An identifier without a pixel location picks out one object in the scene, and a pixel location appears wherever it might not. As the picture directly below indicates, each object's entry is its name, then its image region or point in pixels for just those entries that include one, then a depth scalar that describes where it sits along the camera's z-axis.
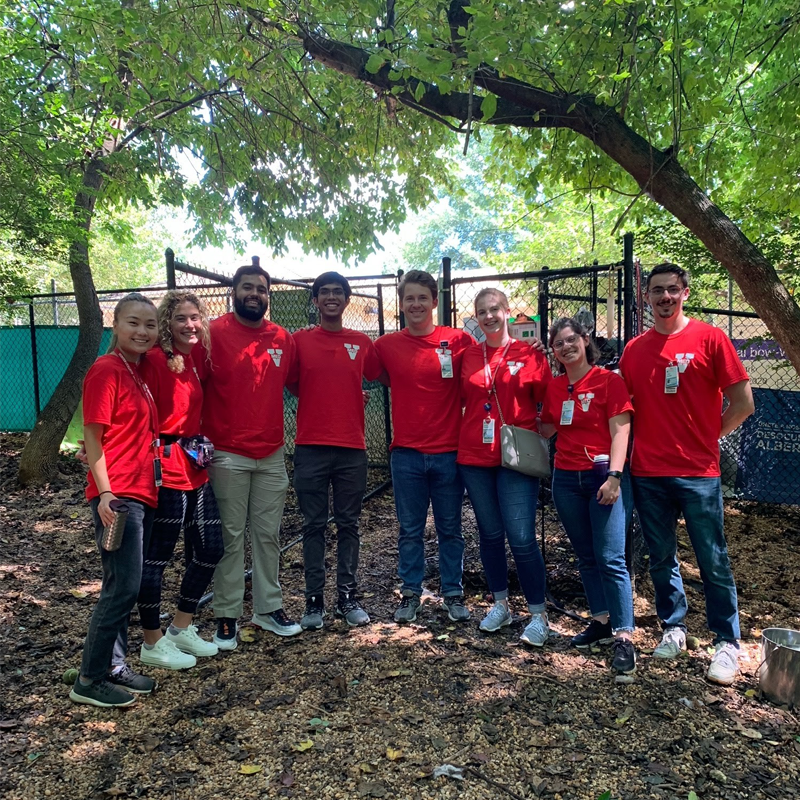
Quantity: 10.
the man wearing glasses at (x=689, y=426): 3.22
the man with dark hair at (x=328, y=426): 3.68
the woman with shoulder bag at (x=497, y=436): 3.52
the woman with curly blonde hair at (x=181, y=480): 3.11
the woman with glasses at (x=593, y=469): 3.27
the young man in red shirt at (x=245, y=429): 3.43
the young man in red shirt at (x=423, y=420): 3.68
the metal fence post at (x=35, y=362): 9.21
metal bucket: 2.95
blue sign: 6.17
